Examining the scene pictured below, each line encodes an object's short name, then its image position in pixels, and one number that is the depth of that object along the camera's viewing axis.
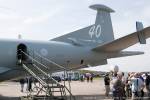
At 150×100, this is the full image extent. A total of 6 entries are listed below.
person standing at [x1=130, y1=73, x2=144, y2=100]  7.82
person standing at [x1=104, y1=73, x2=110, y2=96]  11.48
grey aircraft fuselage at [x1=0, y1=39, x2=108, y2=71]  10.24
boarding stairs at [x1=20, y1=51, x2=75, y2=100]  7.80
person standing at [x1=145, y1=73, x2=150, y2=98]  11.02
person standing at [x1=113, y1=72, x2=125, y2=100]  6.44
